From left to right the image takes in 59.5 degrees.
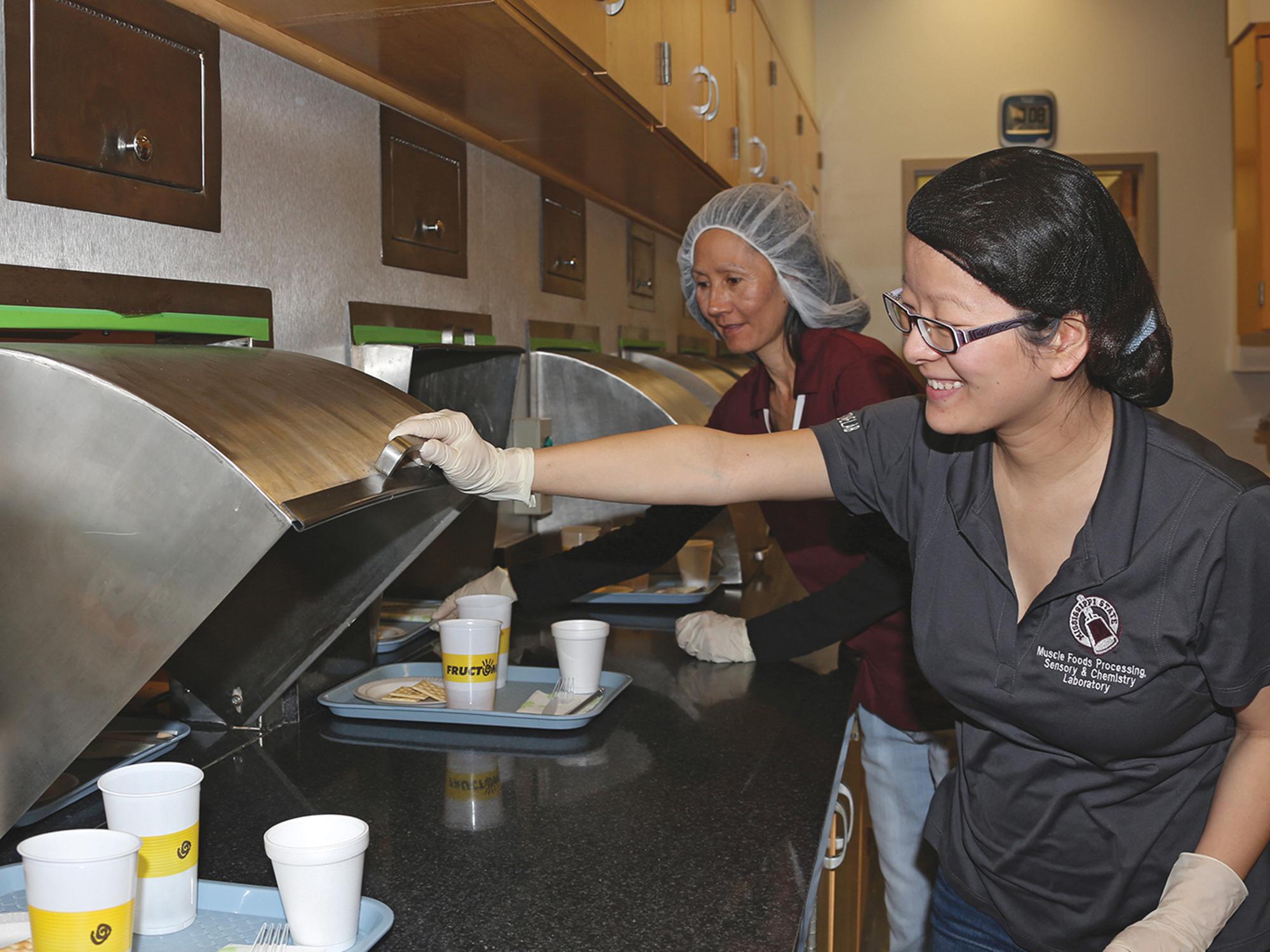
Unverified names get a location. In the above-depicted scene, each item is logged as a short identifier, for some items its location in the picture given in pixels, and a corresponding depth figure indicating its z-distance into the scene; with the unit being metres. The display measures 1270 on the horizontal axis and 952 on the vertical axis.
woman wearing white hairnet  1.63
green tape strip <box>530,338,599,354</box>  2.29
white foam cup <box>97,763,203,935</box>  0.83
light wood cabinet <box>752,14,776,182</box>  3.09
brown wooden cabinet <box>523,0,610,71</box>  1.35
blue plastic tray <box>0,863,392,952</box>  0.85
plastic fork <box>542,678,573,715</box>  1.40
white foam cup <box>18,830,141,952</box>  0.68
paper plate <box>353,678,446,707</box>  1.40
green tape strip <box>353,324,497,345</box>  1.61
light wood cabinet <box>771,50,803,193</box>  3.46
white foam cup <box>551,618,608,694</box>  1.43
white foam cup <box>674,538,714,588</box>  2.18
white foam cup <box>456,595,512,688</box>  1.47
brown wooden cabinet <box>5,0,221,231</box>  1.03
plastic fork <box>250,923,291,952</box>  0.82
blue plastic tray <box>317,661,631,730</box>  1.34
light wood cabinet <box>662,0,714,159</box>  1.99
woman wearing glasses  0.97
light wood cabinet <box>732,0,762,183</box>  2.77
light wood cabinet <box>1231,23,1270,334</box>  3.61
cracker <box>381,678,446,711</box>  1.41
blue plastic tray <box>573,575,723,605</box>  2.06
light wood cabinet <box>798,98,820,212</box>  4.12
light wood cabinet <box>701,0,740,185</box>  2.38
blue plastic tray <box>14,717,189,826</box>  1.04
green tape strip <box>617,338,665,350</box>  2.94
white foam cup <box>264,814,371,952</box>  0.80
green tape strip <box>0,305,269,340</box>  1.04
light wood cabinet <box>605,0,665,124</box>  1.60
